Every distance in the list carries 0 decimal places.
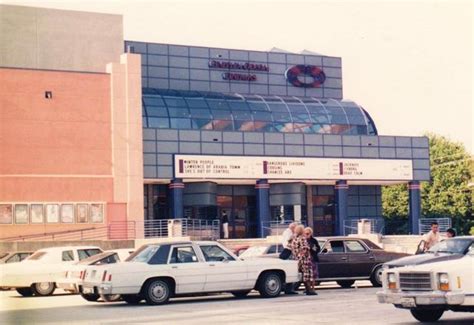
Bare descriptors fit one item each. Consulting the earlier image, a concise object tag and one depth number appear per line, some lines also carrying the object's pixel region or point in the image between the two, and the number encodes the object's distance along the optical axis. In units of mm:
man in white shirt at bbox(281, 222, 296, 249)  24417
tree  78312
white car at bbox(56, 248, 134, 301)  25547
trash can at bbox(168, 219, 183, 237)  47969
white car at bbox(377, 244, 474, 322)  14898
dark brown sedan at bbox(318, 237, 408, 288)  26109
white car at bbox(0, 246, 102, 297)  27125
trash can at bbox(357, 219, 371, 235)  54906
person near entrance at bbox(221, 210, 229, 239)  54544
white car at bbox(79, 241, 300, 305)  21203
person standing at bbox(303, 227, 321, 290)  24188
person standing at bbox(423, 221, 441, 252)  23731
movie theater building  48562
